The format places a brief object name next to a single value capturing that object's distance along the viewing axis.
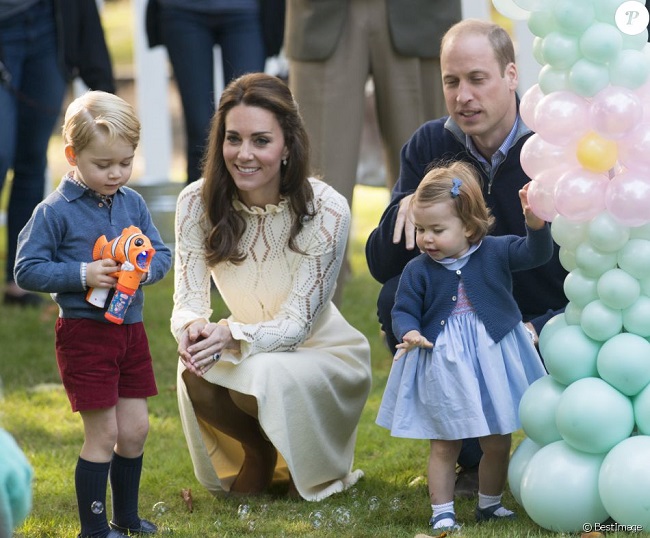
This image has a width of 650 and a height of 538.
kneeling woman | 7.70
